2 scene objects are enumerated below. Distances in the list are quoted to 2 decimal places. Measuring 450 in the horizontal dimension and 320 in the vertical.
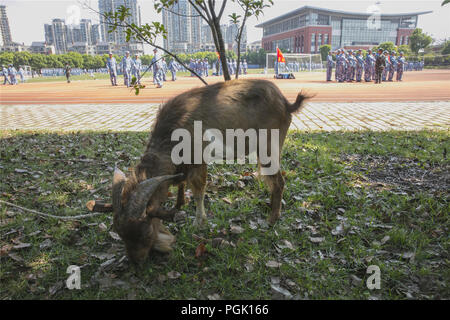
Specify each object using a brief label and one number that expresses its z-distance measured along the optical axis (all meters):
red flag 27.77
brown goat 2.60
